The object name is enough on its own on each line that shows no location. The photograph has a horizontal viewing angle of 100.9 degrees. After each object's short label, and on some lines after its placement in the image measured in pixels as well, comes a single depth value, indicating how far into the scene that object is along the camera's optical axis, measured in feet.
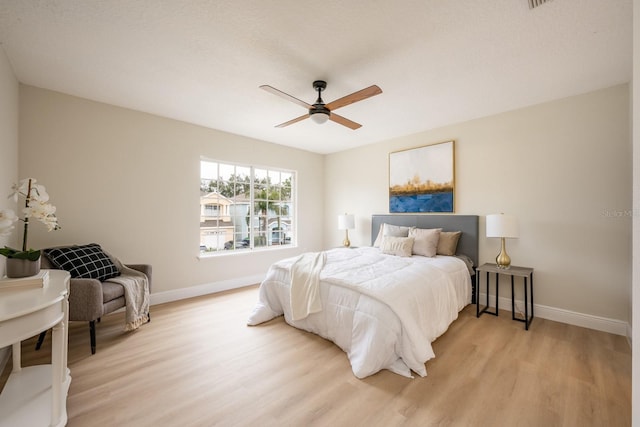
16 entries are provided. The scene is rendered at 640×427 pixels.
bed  6.64
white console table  3.87
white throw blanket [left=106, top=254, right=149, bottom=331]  8.71
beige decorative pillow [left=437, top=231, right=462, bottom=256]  11.74
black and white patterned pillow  8.29
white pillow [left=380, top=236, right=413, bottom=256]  11.68
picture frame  12.77
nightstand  9.58
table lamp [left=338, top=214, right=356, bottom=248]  15.87
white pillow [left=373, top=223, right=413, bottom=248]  13.20
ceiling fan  7.11
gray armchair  7.55
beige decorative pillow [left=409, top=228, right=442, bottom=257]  11.57
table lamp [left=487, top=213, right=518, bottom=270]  9.75
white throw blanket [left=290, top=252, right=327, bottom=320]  8.32
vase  5.05
